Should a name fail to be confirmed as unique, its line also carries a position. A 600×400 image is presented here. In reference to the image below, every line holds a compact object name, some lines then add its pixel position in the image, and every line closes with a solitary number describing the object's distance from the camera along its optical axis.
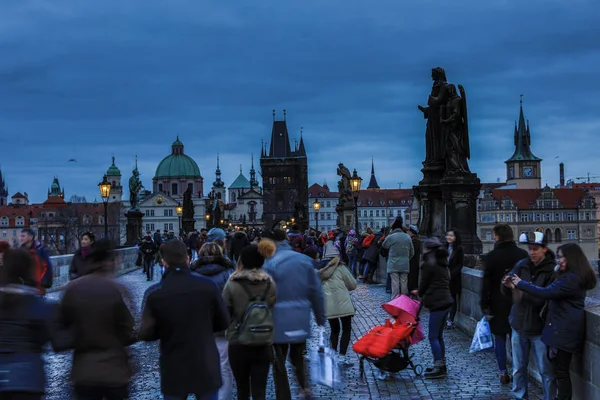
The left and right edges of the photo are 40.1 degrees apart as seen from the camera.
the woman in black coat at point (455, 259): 11.84
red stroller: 9.62
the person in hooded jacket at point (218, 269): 7.87
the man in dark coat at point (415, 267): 16.03
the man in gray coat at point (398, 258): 15.57
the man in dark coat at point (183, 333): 5.81
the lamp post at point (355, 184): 32.73
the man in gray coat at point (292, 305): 7.48
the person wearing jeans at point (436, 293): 9.59
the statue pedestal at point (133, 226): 41.31
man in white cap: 7.47
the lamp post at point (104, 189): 32.35
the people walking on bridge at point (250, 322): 6.85
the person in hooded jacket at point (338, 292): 10.19
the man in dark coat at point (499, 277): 8.81
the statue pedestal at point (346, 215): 41.12
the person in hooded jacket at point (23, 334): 5.19
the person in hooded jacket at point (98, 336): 5.44
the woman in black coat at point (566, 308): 6.86
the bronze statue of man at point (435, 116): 16.72
